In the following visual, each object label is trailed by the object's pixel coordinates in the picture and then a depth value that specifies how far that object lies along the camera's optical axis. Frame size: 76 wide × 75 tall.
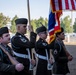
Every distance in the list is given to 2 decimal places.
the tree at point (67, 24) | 82.84
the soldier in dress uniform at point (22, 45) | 5.29
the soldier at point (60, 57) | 6.00
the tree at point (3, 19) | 56.03
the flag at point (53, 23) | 6.54
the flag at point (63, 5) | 6.53
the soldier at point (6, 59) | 3.82
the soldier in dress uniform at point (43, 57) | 6.15
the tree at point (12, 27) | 68.81
